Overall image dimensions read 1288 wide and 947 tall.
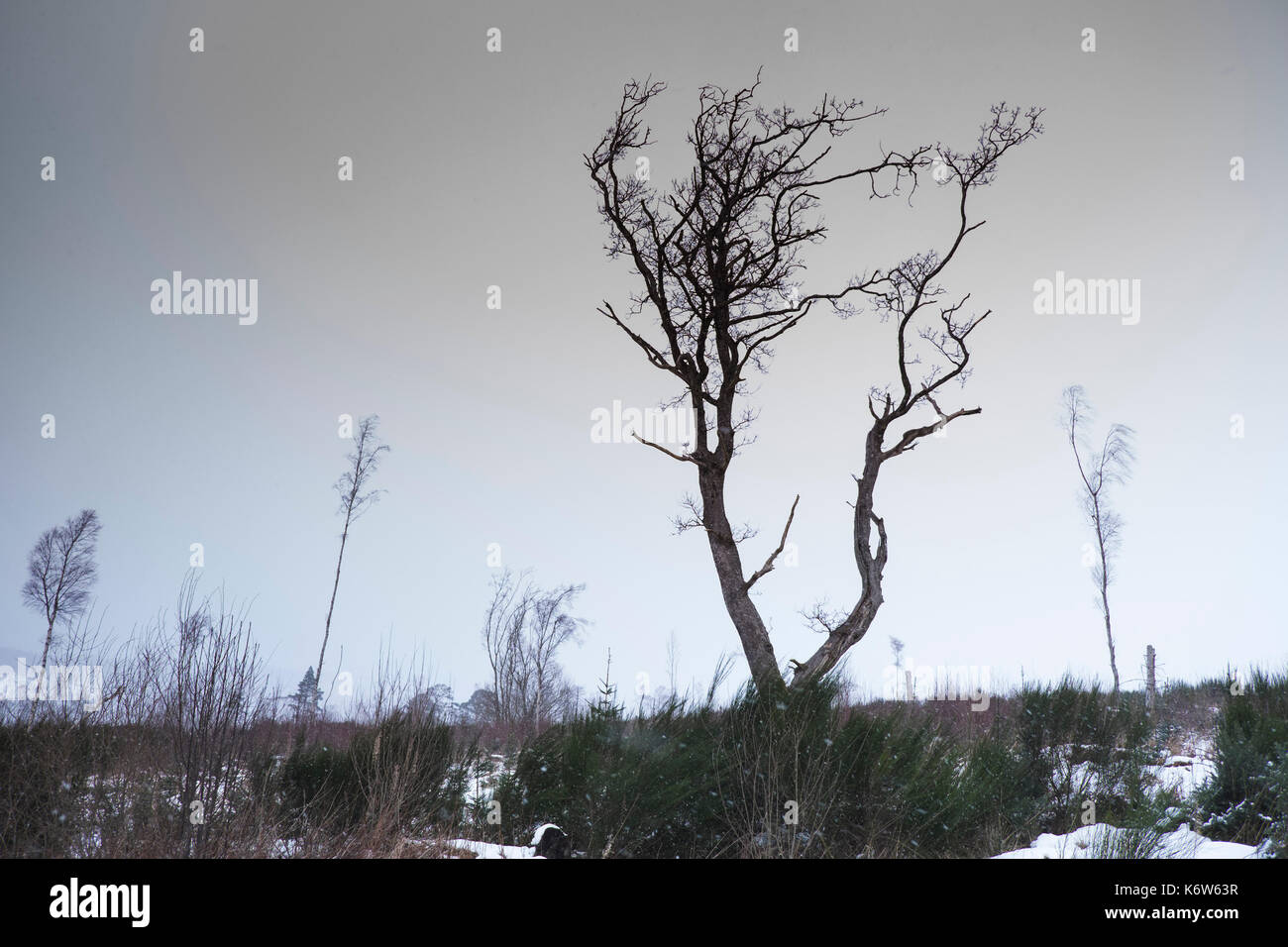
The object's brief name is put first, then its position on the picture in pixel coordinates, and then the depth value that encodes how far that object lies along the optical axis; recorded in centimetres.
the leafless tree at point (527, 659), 2383
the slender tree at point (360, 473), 2531
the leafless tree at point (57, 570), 2614
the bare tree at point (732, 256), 1201
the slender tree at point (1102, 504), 2488
